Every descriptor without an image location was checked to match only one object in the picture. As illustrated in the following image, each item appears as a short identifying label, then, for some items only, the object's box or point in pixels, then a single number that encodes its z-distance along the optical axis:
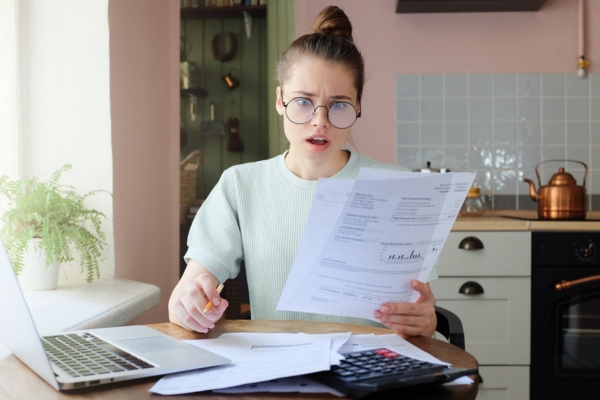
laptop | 0.78
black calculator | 0.75
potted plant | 1.65
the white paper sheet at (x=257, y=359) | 0.80
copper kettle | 2.73
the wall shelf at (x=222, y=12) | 4.61
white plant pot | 1.69
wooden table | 0.78
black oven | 2.61
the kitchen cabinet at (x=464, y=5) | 3.04
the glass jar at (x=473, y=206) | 2.99
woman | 1.34
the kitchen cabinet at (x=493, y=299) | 2.65
